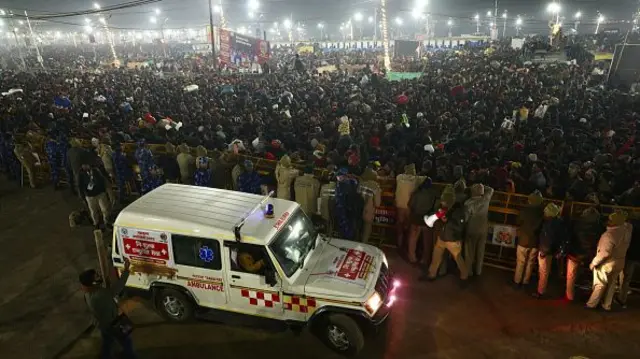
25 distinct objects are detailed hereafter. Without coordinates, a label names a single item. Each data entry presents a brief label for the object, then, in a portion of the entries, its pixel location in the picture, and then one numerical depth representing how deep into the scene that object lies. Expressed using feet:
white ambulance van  18.75
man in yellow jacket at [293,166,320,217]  28.30
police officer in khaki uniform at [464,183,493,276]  23.76
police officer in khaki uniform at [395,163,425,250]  26.48
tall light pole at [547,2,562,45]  103.81
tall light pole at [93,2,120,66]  134.14
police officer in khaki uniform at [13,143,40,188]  40.27
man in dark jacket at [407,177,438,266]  25.34
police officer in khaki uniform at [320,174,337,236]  27.25
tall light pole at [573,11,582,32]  294.62
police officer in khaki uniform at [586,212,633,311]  20.15
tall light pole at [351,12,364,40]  284.16
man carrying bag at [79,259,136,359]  17.02
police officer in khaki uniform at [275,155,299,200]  29.25
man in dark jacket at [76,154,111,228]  30.81
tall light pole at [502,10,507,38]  285.31
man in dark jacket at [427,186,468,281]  23.84
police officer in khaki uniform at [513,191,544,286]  22.62
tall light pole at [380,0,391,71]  109.50
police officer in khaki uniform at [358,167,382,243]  26.44
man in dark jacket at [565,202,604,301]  21.33
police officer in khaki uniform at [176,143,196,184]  33.86
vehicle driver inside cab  18.78
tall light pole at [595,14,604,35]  236.38
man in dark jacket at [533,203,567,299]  21.77
